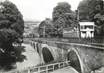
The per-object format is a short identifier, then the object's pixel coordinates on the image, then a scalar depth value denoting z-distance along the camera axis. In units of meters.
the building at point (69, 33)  39.08
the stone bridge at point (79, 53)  15.40
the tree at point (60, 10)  55.59
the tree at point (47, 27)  56.71
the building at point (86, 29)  34.22
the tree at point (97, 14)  30.66
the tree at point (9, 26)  26.92
